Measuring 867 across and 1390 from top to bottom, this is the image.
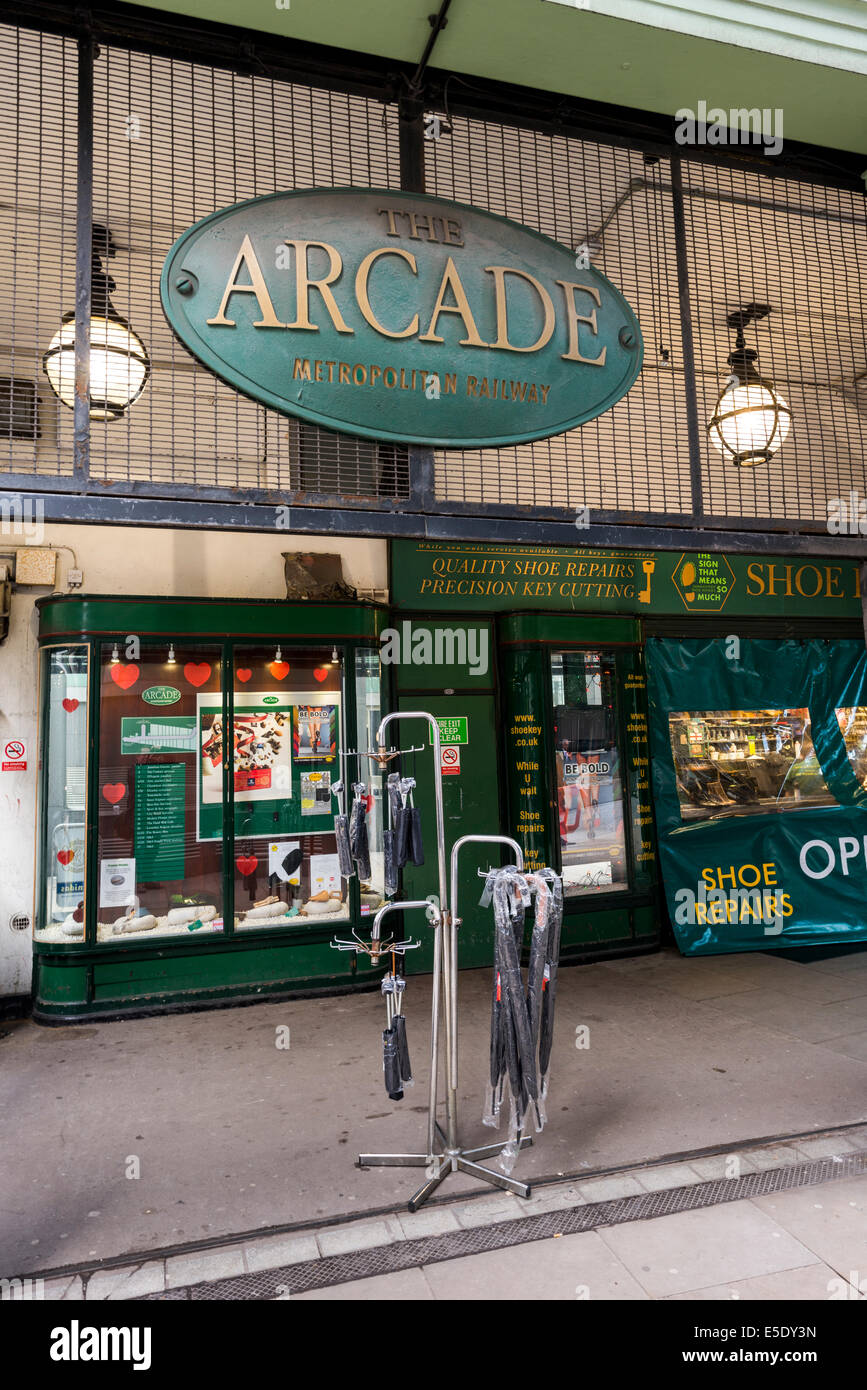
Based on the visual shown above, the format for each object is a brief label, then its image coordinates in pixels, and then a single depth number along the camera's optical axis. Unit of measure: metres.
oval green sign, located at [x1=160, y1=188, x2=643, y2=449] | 3.19
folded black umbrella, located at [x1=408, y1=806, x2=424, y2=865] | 3.88
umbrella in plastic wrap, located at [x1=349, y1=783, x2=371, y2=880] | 4.24
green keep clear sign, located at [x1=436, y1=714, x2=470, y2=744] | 7.05
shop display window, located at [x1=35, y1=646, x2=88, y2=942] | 5.86
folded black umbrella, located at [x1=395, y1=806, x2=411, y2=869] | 3.85
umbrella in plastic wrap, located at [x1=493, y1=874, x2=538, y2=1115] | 3.24
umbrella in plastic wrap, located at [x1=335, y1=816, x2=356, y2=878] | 4.38
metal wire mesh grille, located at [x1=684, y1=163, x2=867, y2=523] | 4.09
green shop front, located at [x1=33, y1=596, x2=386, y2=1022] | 5.89
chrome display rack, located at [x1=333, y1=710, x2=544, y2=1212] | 3.49
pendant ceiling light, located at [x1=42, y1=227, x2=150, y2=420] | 3.47
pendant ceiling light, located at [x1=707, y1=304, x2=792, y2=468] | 4.68
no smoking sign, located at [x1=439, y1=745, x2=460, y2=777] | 7.05
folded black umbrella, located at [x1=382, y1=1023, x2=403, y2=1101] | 3.43
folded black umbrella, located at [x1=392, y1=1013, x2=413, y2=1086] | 3.47
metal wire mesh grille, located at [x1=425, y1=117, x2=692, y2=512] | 3.74
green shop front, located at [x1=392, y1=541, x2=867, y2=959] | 7.12
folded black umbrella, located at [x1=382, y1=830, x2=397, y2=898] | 3.90
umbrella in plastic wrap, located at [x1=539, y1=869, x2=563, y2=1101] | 3.32
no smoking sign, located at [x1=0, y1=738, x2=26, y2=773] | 6.01
